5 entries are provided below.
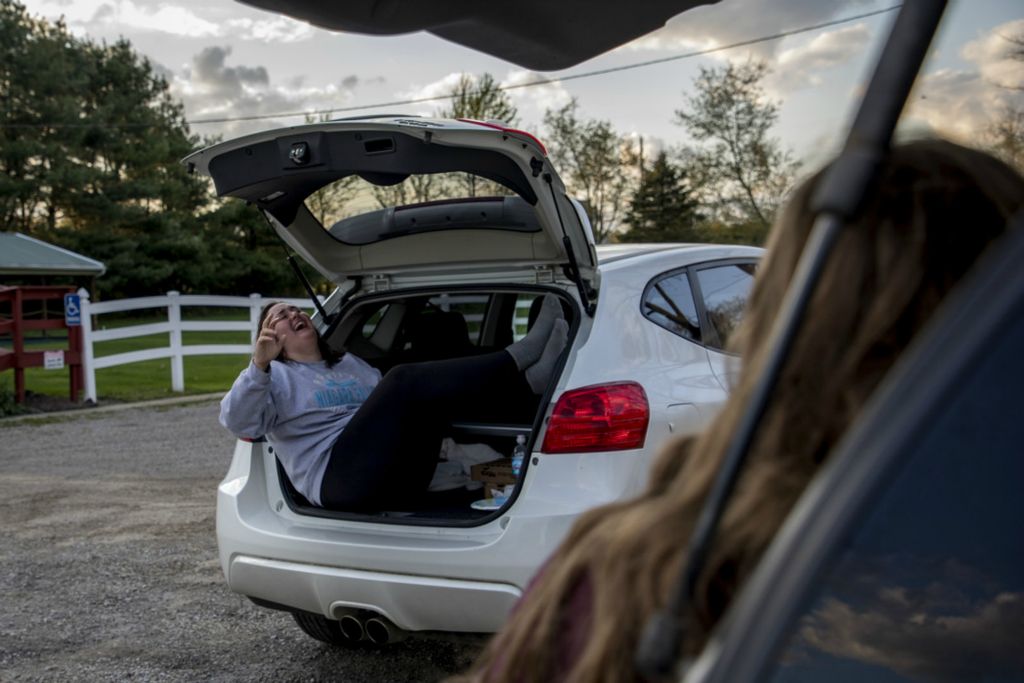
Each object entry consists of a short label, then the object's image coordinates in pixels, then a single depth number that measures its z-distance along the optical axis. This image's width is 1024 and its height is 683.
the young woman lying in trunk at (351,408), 4.13
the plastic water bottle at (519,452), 4.25
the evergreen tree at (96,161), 45.50
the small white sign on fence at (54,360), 12.83
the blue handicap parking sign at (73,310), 13.29
